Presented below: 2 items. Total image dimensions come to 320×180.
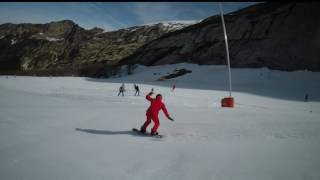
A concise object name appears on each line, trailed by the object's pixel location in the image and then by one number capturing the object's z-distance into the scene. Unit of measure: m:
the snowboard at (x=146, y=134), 7.10
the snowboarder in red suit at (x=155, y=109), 7.25
